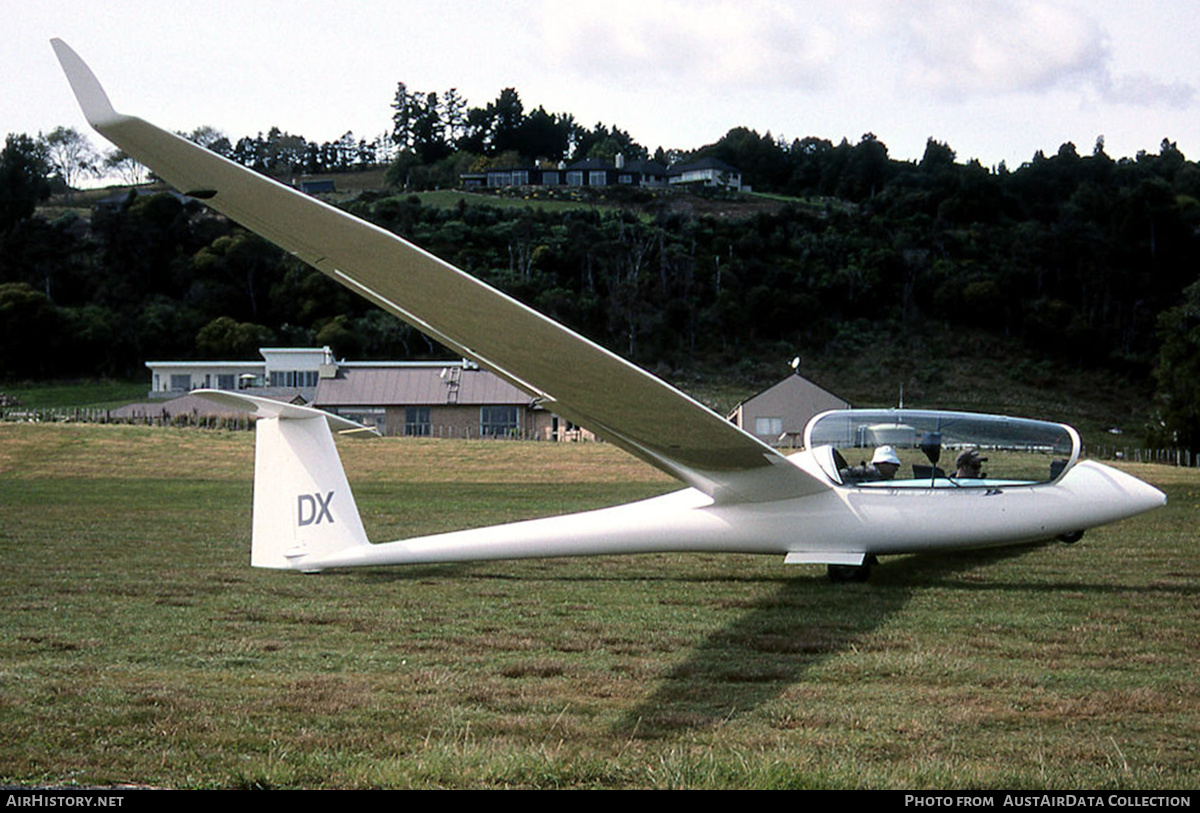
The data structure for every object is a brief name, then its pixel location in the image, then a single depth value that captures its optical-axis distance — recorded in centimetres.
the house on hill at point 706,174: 12756
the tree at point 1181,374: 4781
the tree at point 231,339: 7319
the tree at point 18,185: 9350
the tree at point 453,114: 15925
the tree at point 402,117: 16112
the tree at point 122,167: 14925
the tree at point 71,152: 14675
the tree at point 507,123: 15925
